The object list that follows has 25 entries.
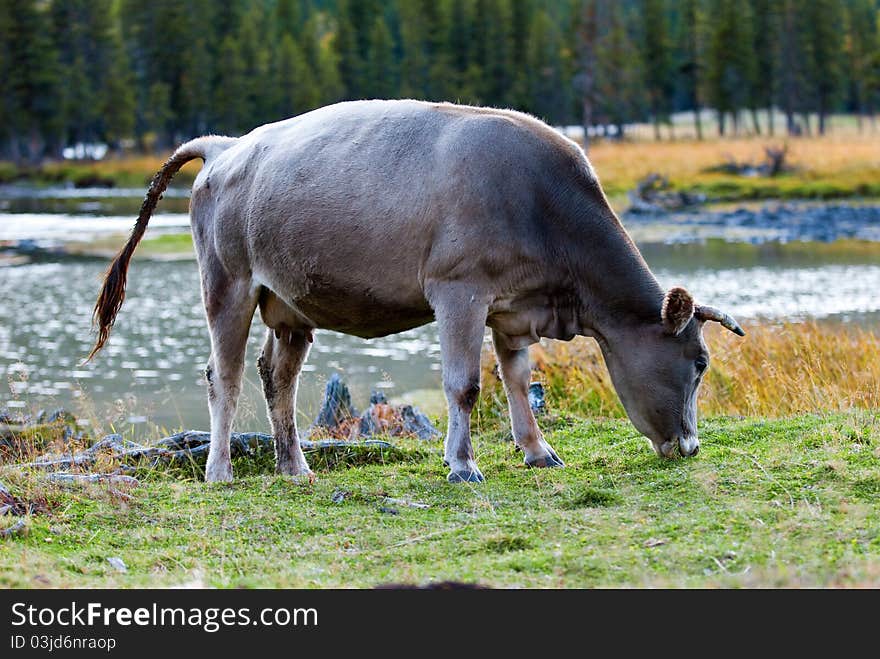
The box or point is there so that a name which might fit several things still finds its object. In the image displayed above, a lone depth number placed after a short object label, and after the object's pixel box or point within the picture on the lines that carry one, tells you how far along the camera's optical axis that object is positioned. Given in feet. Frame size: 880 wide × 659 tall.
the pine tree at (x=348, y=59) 340.18
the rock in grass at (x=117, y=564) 19.36
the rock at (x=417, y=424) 35.63
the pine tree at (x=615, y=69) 305.12
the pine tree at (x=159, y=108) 312.09
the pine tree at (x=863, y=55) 353.31
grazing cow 25.26
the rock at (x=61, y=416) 39.50
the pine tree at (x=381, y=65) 333.62
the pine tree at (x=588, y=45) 293.84
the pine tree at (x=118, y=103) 310.45
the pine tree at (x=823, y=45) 319.88
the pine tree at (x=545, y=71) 328.90
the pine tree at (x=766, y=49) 322.34
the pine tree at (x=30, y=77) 309.01
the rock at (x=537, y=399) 34.91
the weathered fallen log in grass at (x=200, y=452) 29.14
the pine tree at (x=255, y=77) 319.88
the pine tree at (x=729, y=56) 313.12
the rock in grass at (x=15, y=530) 21.18
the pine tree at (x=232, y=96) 316.19
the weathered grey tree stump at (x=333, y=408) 38.91
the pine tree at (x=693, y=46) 331.57
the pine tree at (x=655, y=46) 338.75
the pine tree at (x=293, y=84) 313.73
